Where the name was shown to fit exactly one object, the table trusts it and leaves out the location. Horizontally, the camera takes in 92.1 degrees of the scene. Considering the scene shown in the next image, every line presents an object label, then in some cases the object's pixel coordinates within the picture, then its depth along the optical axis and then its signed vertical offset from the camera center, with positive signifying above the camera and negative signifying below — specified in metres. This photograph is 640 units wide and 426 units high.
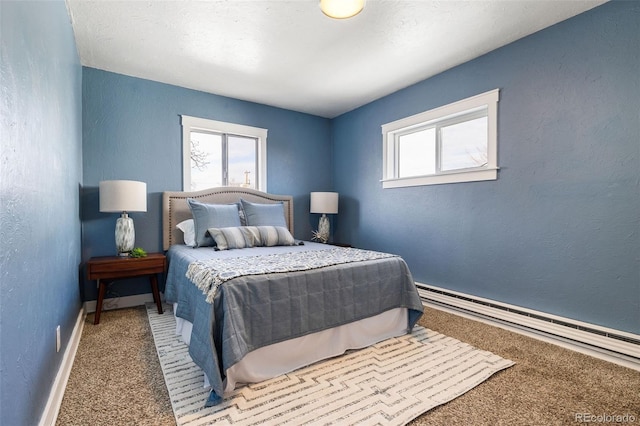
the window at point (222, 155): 3.79 +0.69
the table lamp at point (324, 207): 4.41 +0.00
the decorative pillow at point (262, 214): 3.59 -0.09
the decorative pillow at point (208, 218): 3.21 -0.12
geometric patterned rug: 1.53 -1.04
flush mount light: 2.06 +1.36
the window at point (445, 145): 2.96 +0.71
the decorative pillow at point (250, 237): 3.05 -0.31
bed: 1.71 -0.63
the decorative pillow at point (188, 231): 3.34 -0.27
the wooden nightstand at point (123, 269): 2.75 -0.58
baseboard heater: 2.11 -0.97
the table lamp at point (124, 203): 2.92 +0.04
